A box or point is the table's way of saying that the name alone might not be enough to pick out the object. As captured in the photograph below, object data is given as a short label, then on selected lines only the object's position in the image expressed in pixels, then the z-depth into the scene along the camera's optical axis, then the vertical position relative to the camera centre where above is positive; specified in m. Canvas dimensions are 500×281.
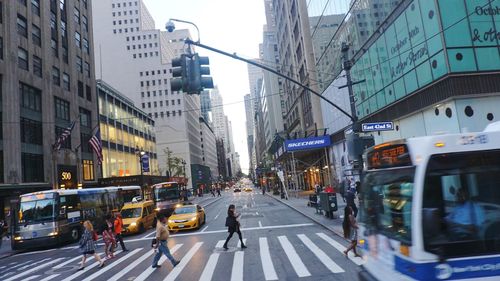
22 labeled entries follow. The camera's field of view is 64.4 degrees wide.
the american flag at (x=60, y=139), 31.61 +5.24
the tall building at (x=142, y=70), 125.88 +41.09
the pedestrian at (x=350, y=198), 16.00 -0.86
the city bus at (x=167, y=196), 35.09 -0.11
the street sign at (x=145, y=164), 58.62 +5.00
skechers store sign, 40.28 +3.82
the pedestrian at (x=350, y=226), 12.34 -1.55
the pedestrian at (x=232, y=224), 15.05 -1.36
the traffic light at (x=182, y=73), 10.87 +3.28
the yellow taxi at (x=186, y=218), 21.72 -1.39
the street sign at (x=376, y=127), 12.66 +1.50
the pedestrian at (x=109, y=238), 15.61 -1.47
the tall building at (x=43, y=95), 33.97 +11.55
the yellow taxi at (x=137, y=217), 22.84 -1.14
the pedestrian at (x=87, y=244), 13.68 -1.40
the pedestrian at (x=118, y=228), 16.78 -1.20
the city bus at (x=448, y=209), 5.40 -0.58
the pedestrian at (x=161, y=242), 12.62 -1.49
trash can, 22.02 -1.39
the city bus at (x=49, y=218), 21.33 -0.66
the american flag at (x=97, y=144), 38.12 +5.57
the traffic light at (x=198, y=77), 10.84 +3.12
